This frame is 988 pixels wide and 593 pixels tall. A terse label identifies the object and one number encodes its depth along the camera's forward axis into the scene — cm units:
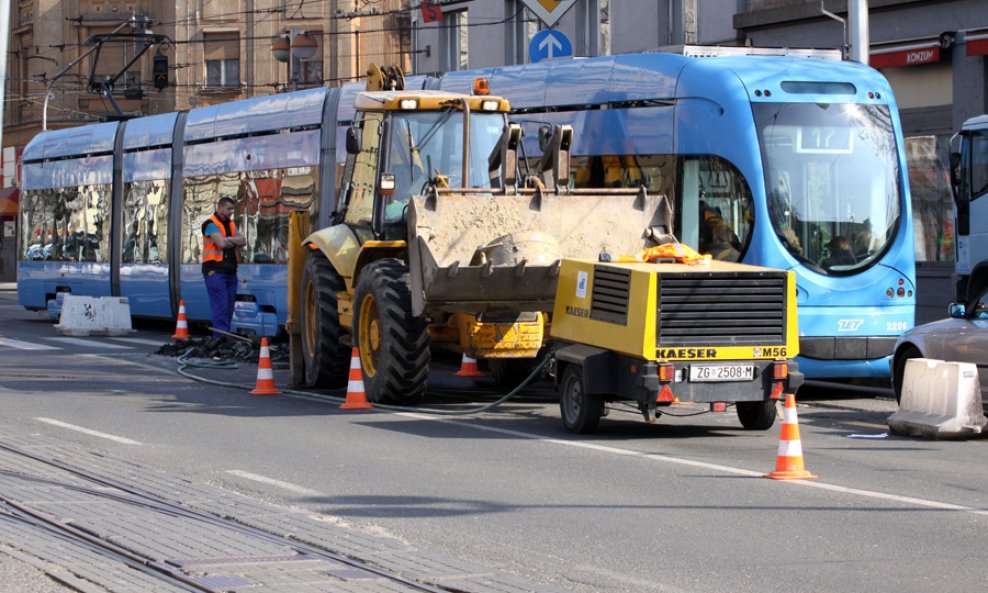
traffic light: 4094
